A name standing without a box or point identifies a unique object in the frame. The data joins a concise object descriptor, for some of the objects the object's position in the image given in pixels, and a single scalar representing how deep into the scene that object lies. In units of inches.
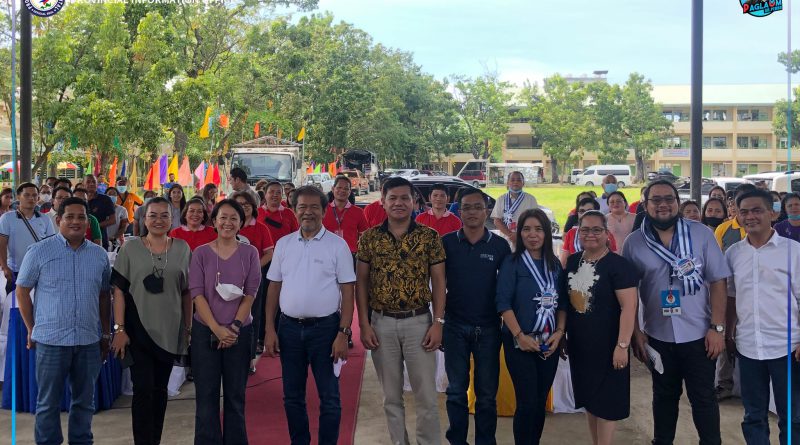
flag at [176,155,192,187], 778.2
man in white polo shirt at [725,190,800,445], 172.6
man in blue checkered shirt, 175.3
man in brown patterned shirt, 183.0
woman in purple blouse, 182.2
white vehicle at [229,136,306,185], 918.4
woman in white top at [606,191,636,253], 321.1
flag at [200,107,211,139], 886.6
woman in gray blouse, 184.5
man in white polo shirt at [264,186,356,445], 183.6
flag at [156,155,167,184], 746.8
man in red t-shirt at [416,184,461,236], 313.0
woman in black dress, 175.0
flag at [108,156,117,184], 715.4
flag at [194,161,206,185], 816.3
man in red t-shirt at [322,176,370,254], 307.1
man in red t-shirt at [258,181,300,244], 297.1
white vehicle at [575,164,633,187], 2361.0
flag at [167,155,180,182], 758.1
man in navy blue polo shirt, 185.2
